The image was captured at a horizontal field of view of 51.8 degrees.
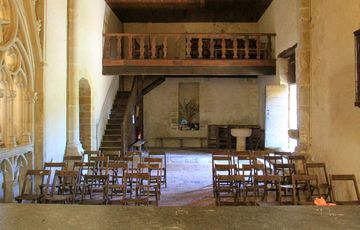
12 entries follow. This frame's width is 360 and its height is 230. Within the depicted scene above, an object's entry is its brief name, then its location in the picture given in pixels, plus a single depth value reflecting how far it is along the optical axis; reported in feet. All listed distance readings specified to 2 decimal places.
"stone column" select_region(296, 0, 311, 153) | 25.11
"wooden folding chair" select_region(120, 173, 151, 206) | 14.68
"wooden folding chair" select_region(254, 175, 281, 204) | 16.92
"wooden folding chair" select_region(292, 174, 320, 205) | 15.80
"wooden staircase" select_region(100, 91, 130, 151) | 36.94
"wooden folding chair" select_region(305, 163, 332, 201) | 19.13
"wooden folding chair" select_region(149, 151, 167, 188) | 25.12
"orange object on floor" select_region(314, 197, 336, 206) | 12.55
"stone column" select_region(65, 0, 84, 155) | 26.86
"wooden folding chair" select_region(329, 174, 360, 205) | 15.86
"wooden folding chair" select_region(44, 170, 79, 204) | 16.69
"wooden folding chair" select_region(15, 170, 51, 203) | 16.87
